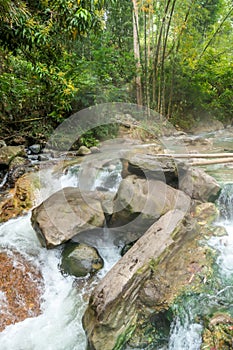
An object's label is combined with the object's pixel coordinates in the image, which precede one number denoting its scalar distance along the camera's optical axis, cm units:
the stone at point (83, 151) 754
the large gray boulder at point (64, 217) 342
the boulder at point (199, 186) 423
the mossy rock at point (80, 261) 327
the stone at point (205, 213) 385
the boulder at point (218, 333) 204
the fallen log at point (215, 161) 400
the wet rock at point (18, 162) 620
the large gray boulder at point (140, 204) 354
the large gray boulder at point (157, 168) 416
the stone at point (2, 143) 715
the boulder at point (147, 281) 221
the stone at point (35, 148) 763
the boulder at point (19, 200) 450
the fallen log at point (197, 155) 412
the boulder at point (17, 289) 283
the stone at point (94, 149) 777
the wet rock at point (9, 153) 624
